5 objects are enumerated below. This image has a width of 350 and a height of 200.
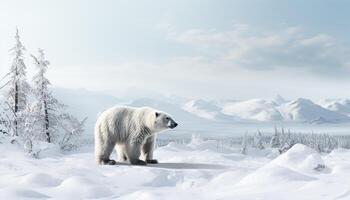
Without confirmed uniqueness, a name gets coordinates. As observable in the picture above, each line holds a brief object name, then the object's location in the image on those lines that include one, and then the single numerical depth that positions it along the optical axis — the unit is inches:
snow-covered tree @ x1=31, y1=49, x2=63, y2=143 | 1229.7
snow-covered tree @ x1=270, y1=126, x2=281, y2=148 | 3671.3
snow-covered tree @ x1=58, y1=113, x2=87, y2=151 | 1133.0
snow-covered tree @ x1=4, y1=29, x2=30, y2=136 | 1272.1
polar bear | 542.6
